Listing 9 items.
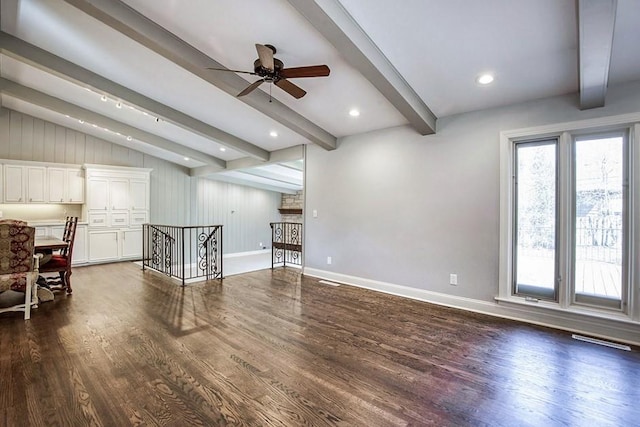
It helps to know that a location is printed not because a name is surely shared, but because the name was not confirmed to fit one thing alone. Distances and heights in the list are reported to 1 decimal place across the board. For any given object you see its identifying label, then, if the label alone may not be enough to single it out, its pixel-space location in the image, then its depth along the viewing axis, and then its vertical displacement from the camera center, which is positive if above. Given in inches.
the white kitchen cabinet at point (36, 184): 238.7 +24.8
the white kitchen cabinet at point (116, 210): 259.3 +3.6
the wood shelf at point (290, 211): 402.9 +6.4
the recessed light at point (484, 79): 121.5 +60.0
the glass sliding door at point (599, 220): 120.9 -0.9
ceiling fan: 104.1 +56.2
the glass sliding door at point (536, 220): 134.4 -1.2
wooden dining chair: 171.3 -31.7
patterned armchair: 130.9 -21.8
